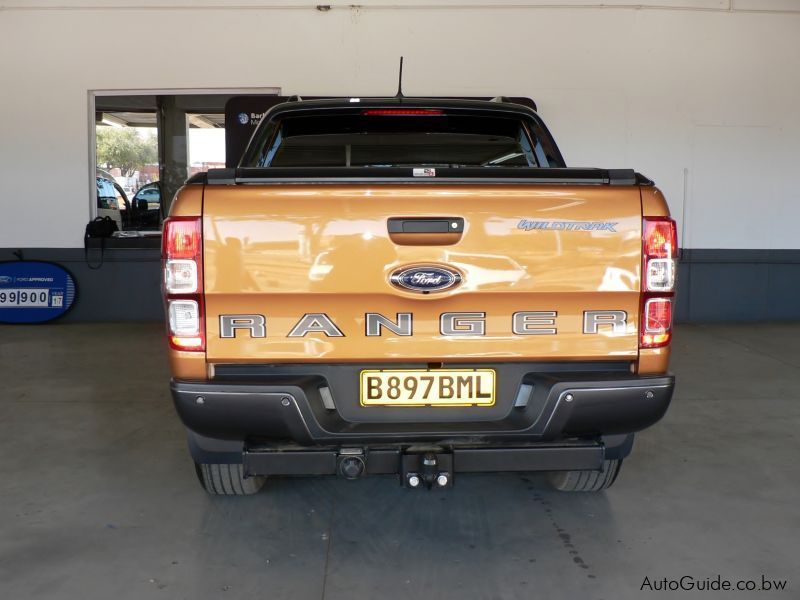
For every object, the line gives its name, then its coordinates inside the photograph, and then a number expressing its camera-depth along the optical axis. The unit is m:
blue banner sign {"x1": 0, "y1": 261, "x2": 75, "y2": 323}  8.12
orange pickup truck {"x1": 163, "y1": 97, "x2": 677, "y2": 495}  2.52
